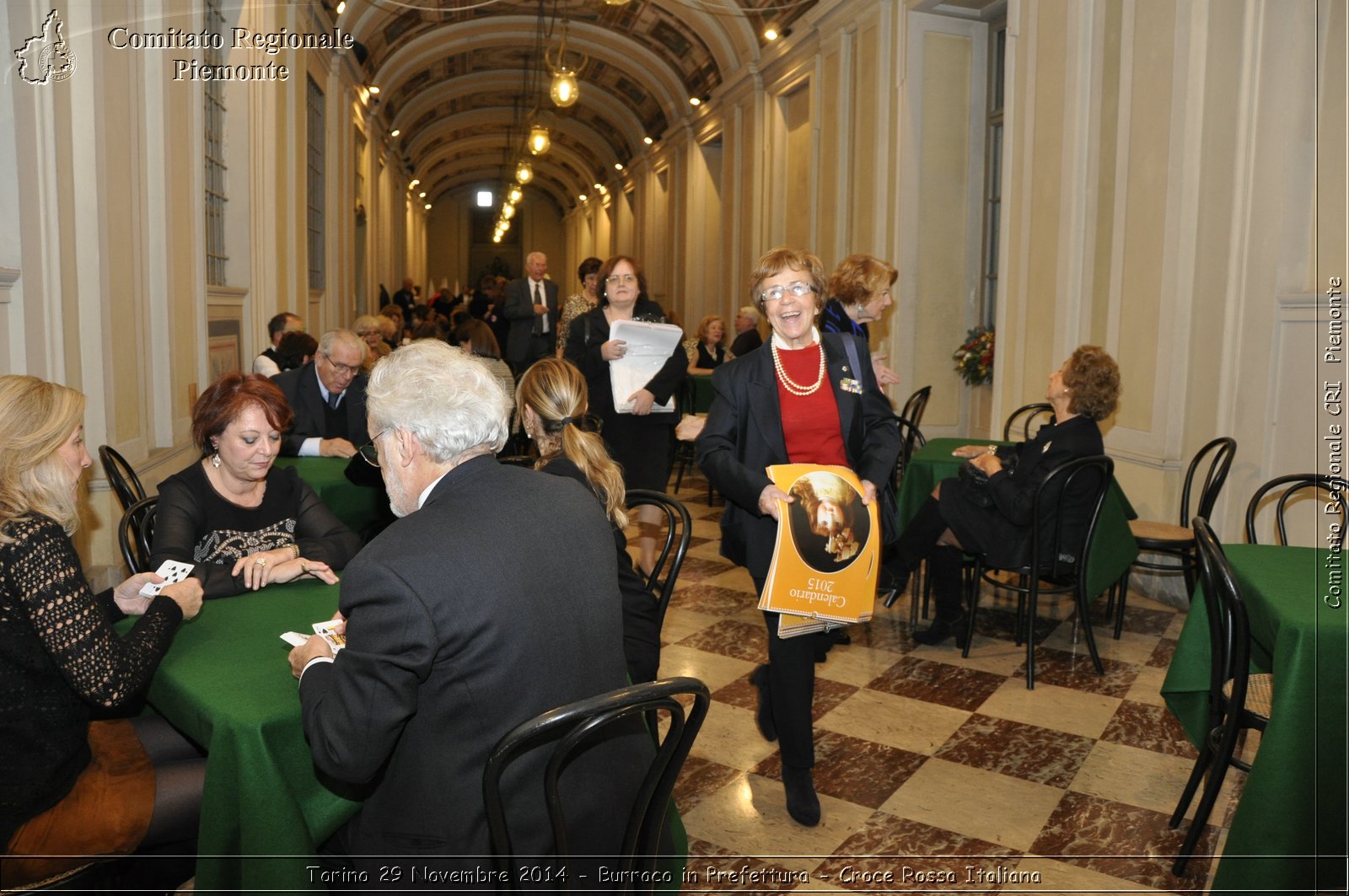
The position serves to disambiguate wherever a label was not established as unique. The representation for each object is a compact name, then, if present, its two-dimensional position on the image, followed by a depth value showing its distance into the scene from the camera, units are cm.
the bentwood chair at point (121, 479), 332
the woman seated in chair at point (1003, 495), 394
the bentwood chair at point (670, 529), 258
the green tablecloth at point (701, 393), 881
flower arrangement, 771
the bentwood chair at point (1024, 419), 568
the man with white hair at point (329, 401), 430
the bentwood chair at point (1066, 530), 388
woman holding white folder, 457
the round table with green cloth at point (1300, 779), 217
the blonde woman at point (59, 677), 174
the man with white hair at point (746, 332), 913
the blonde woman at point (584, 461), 258
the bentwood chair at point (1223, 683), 241
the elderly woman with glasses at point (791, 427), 279
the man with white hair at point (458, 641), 141
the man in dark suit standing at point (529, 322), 854
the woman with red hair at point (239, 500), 262
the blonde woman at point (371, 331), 663
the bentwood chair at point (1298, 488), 328
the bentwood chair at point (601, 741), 137
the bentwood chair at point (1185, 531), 423
